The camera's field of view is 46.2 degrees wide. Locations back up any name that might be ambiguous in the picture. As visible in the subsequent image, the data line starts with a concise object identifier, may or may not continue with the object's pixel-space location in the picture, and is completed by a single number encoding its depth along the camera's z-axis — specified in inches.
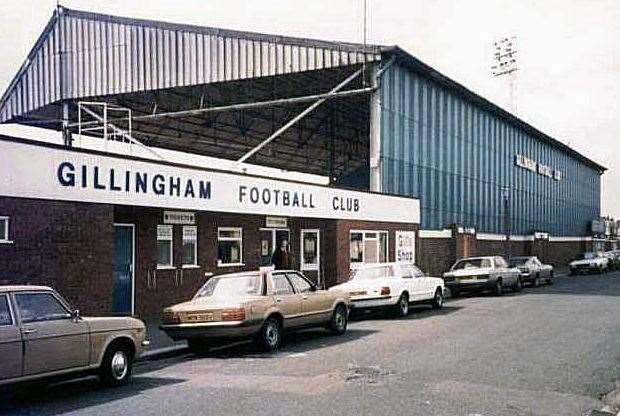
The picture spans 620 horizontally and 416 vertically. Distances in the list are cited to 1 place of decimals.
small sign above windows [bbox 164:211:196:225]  730.8
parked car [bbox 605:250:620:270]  2075.1
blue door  677.9
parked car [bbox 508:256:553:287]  1307.8
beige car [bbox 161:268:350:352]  490.3
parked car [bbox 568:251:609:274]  1833.2
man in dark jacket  775.7
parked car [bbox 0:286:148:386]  328.5
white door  970.1
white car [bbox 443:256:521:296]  1048.2
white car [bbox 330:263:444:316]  734.5
